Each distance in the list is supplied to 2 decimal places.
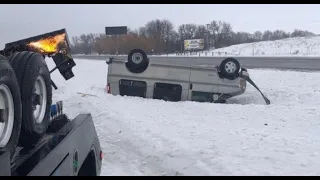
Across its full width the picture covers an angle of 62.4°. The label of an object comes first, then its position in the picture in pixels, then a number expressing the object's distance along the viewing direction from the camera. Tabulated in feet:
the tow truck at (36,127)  5.09
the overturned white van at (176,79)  25.62
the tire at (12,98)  5.42
